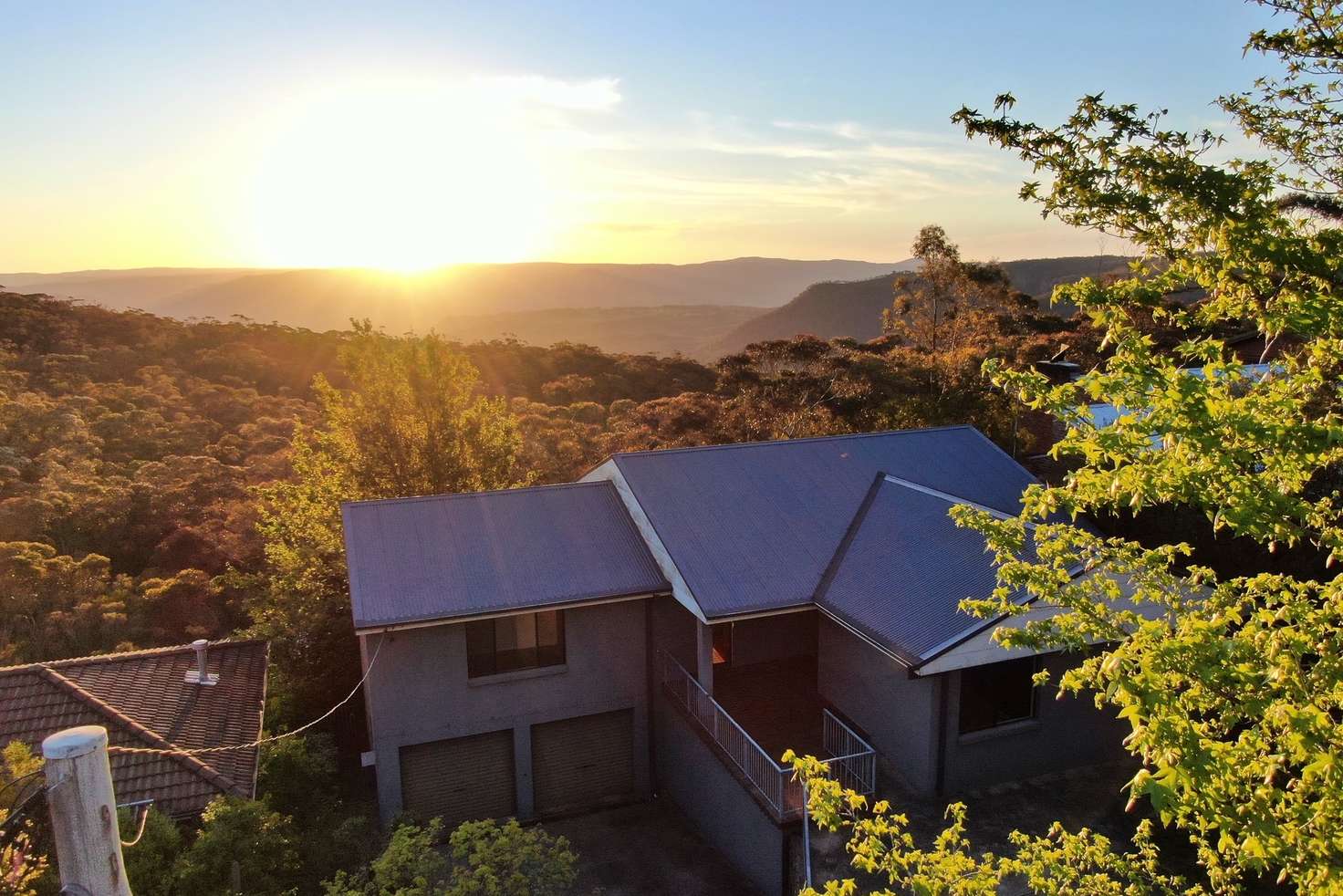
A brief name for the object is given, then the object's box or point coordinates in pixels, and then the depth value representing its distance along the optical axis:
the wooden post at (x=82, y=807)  5.40
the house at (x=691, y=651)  13.68
